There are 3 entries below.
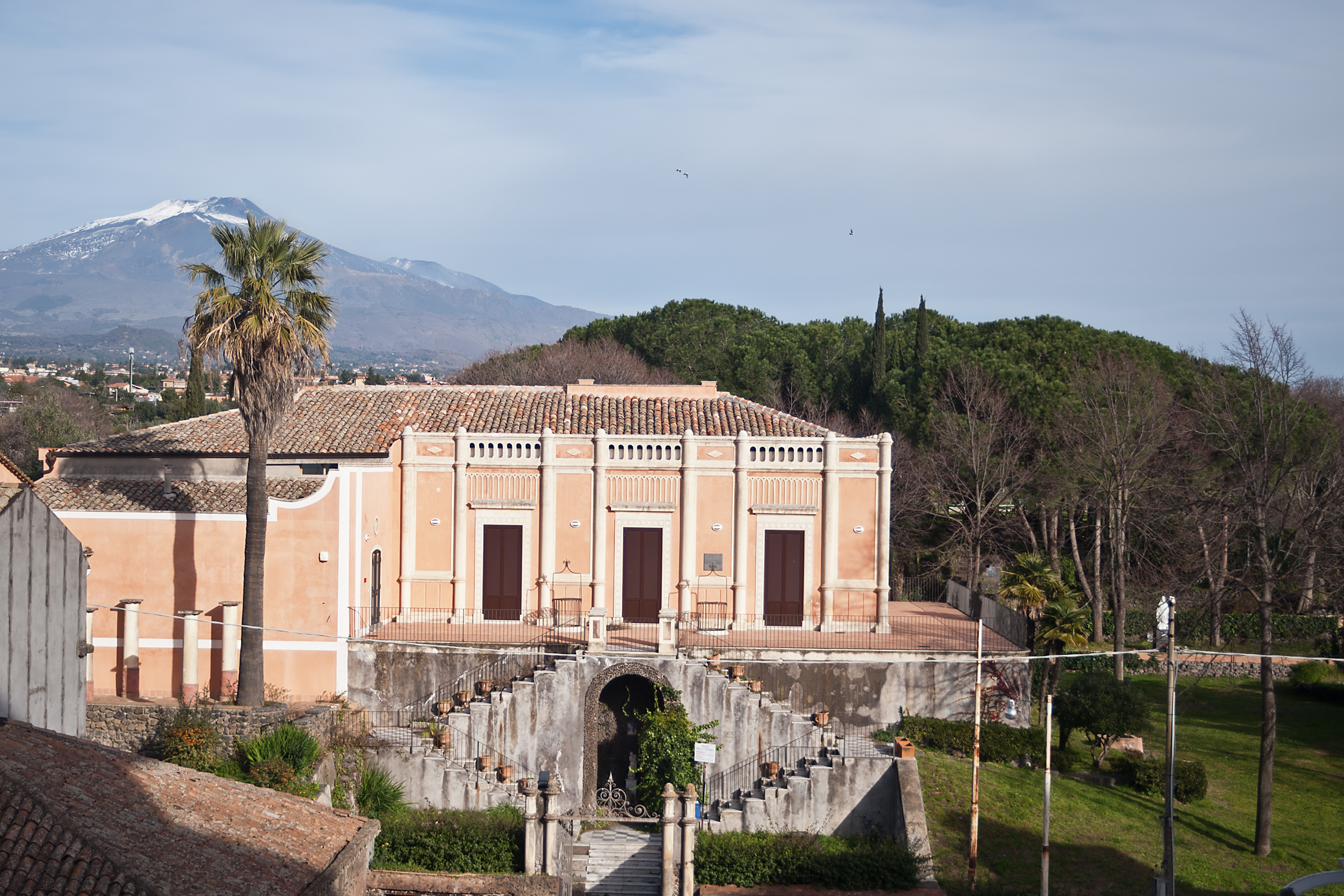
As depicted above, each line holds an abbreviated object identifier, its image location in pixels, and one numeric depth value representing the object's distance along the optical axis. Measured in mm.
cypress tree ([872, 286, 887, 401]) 51281
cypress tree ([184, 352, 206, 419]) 54781
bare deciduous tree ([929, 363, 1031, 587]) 40750
